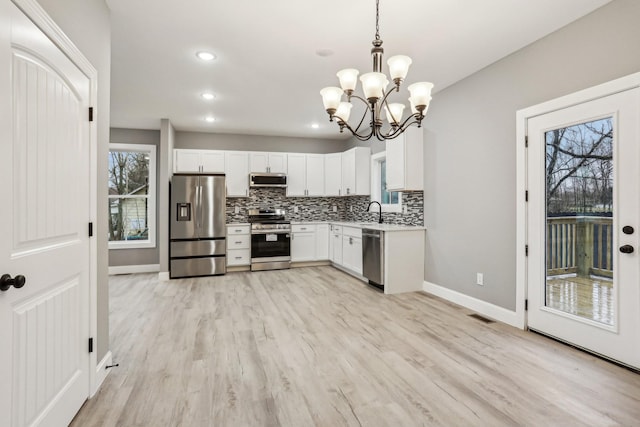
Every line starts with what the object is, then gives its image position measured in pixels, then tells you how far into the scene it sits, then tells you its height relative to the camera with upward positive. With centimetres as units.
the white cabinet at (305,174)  649 +75
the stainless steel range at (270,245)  596 -60
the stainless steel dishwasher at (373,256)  443 -62
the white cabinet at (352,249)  512 -60
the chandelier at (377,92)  218 +84
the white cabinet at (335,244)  593 -59
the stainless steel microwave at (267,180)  616 +61
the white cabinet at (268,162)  623 +95
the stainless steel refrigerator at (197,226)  546 -24
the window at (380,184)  549 +50
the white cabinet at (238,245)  589 -59
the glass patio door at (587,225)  231 -10
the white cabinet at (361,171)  608 +76
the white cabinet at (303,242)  623 -57
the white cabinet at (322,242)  638 -58
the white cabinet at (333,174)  662 +77
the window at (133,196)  601 +29
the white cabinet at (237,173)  611 +73
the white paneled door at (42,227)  125 -7
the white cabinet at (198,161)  584 +92
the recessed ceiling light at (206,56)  316 +152
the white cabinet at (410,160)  444 +71
